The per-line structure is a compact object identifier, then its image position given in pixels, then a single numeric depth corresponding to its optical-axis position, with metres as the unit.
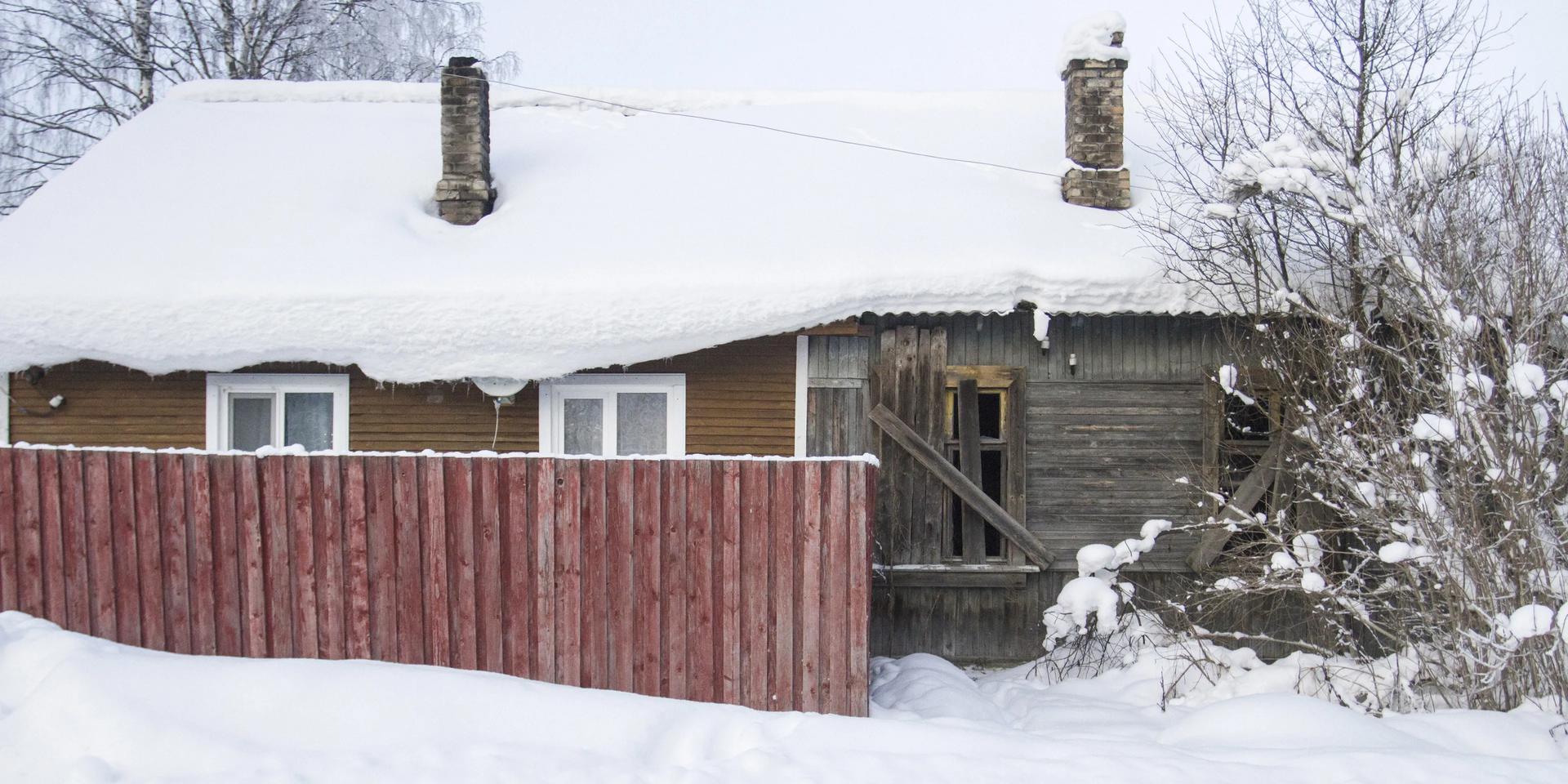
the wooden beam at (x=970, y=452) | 7.71
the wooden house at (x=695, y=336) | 7.21
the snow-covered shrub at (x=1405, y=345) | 5.07
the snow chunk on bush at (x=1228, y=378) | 6.20
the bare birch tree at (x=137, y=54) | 14.71
